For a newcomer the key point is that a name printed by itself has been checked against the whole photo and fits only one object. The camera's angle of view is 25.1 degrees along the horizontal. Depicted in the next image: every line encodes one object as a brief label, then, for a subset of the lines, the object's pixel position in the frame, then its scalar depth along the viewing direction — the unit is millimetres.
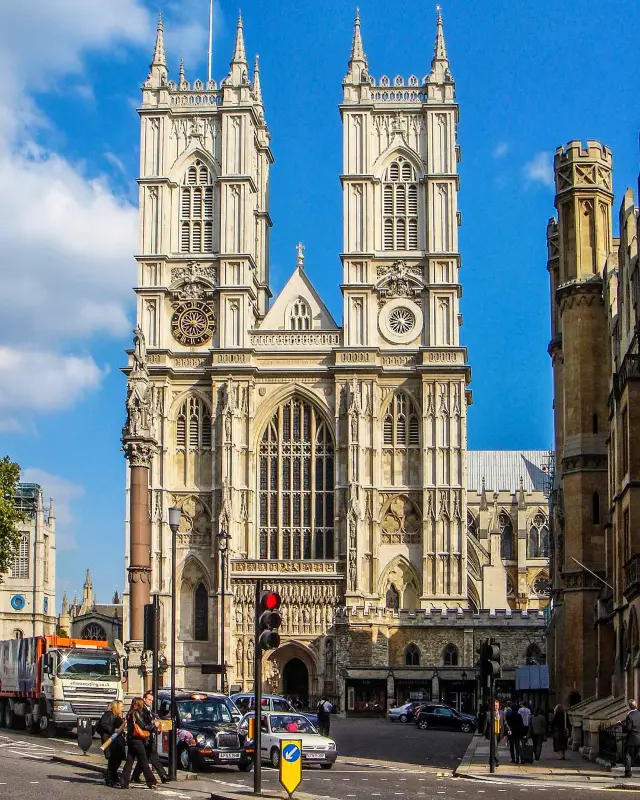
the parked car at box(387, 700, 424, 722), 60094
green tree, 61406
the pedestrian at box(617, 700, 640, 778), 27906
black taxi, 29562
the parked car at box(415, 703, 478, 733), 54344
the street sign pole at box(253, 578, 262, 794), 22344
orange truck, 38094
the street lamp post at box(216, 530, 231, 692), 51266
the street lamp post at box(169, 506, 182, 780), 25969
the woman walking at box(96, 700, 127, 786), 24703
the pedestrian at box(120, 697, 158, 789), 23969
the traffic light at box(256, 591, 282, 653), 22359
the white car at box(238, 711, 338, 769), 30906
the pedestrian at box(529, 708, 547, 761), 34562
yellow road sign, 22312
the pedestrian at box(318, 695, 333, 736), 42031
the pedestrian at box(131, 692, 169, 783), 25172
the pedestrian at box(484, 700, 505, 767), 40903
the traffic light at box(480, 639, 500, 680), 29547
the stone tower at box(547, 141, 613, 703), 44969
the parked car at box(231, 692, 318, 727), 41625
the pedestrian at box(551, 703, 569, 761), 33844
